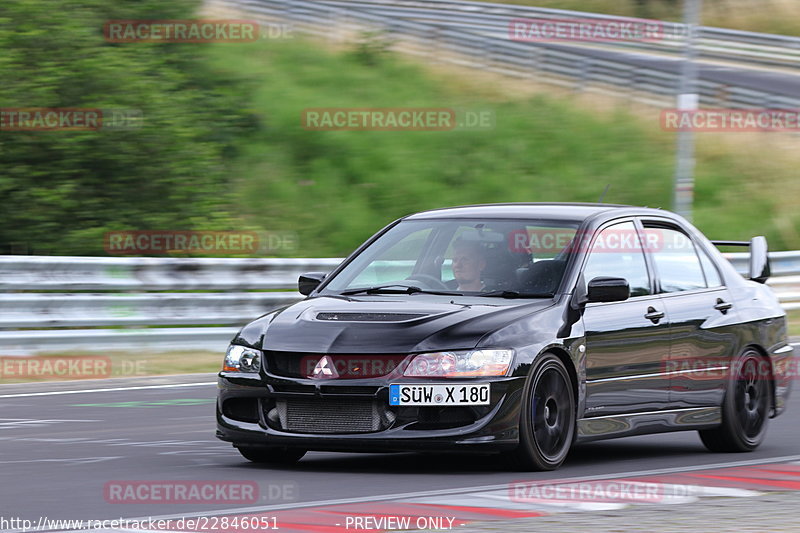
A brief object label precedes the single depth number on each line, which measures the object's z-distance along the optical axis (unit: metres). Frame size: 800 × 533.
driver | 17.72
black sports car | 15.97
